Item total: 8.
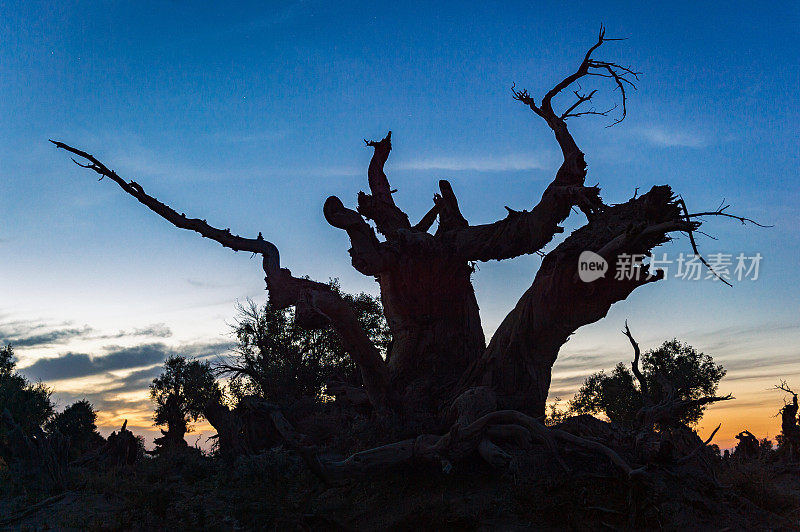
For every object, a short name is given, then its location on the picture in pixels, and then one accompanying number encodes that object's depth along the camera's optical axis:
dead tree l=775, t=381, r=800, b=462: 20.44
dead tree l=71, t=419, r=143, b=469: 20.98
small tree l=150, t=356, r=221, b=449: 29.89
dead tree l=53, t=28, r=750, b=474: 14.66
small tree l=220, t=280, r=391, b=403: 27.28
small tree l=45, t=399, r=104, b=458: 32.87
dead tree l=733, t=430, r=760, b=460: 20.75
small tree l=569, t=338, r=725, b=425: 30.95
